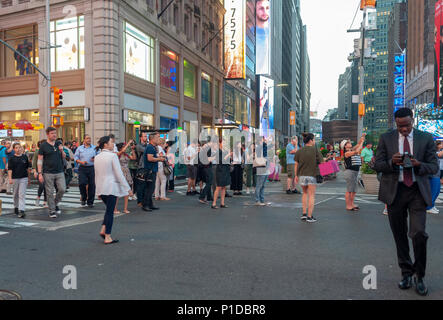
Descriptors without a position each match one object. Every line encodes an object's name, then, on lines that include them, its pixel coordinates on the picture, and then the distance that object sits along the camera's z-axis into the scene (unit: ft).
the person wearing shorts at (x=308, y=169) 28.53
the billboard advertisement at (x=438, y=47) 230.52
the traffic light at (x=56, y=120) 61.67
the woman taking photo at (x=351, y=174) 34.17
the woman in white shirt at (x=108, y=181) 21.85
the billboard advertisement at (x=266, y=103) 212.23
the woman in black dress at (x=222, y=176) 35.70
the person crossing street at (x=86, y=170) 36.45
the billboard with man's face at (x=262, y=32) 199.93
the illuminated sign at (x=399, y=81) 342.03
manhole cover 13.20
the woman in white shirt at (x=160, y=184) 42.04
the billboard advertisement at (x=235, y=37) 130.52
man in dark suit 13.89
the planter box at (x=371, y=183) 46.69
